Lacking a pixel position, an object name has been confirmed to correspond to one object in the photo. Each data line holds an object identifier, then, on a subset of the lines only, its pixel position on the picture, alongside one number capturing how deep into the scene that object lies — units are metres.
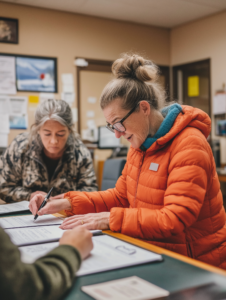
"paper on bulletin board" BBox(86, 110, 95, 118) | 4.51
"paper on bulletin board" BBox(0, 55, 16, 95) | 3.96
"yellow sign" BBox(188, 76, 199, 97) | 4.84
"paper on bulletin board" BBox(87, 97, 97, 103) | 4.51
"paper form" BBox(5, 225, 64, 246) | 1.02
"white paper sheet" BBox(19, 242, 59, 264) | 0.86
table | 0.72
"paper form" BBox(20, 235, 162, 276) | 0.81
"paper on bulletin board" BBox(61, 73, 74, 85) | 4.31
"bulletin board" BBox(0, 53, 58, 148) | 3.98
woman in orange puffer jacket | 1.09
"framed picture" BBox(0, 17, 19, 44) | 3.91
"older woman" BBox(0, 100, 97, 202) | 2.06
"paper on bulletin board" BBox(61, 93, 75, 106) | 4.33
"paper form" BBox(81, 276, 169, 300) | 0.65
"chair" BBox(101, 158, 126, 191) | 2.07
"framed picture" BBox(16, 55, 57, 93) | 4.07
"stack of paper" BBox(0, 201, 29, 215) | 1.57
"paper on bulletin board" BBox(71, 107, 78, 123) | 4.39
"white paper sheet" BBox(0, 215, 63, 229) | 1.27
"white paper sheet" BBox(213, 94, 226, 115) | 4.33
